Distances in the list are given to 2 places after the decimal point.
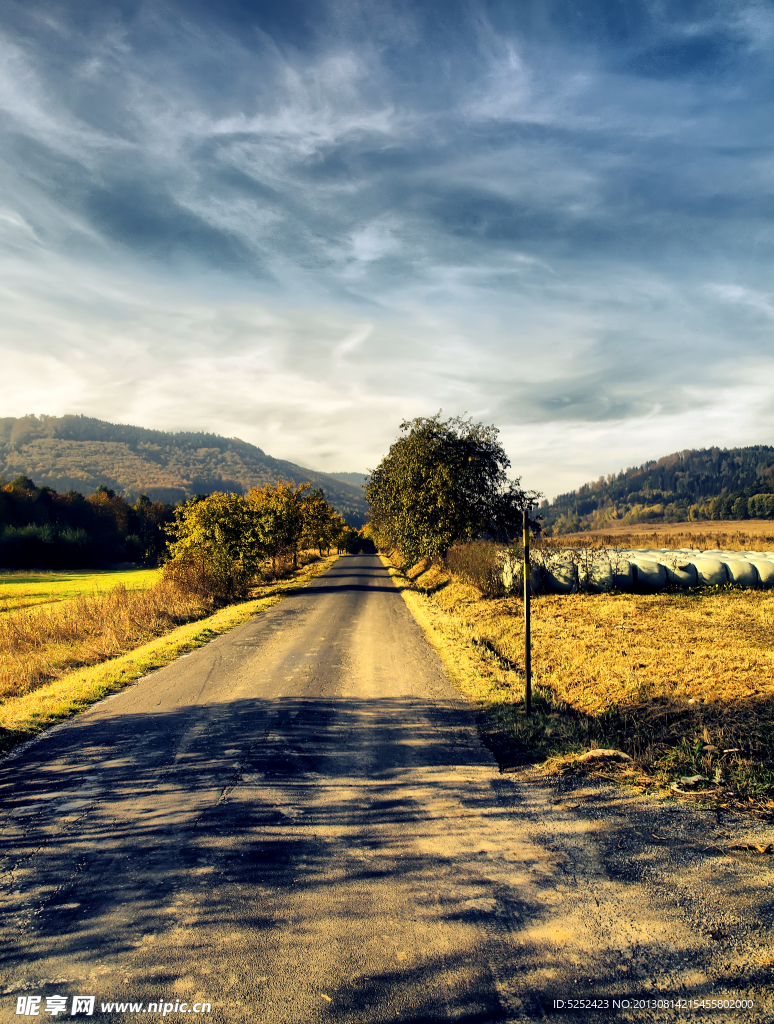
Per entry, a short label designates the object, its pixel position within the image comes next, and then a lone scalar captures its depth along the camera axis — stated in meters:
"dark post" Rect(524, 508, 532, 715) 7.49
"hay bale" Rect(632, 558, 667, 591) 20.88
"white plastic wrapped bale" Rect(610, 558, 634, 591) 20.88
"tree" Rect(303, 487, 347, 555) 45.72
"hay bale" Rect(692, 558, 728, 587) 21.48
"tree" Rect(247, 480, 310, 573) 27.06
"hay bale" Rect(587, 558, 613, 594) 20.89
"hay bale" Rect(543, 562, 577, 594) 21.28
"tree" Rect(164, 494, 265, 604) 22.61
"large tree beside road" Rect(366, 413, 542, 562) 24.31
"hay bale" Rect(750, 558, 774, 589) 21.86
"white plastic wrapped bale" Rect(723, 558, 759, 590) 21.61
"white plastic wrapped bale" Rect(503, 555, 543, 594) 20.08
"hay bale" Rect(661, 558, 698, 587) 21.34
